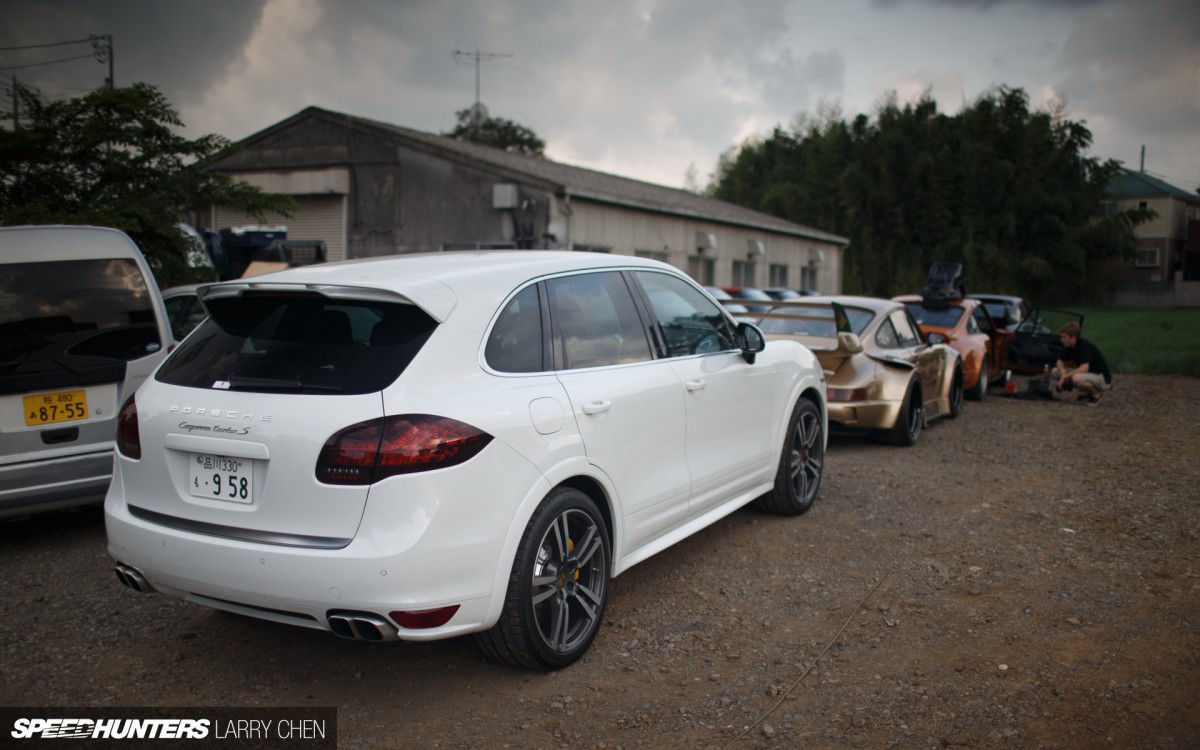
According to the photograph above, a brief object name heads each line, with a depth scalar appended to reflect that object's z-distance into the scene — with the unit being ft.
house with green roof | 178.60
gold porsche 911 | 27.94
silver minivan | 16.34
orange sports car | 41.10
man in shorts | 41.37
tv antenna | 93.91
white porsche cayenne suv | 10.05
